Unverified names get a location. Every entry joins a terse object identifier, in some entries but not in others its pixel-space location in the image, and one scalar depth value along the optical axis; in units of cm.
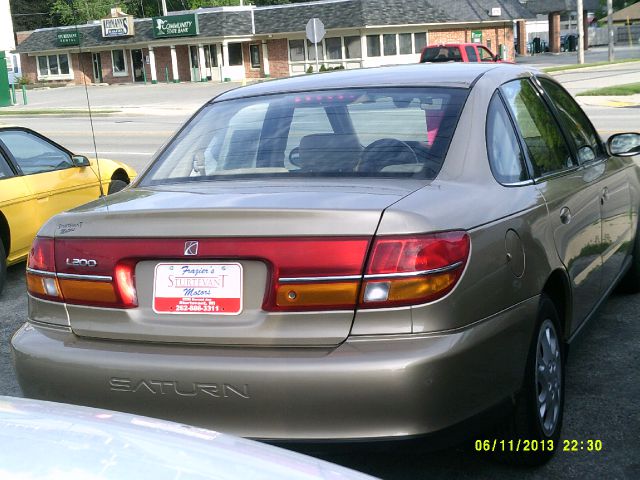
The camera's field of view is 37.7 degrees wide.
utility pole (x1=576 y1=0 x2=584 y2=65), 4394
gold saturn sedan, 314
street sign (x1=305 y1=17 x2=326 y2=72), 3192
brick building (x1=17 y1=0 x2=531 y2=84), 5744
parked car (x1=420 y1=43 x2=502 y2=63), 2944
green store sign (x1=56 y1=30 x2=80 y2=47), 6888
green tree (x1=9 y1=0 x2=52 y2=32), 9762
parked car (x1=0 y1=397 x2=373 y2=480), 185
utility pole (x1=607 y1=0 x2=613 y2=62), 4606
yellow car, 788
